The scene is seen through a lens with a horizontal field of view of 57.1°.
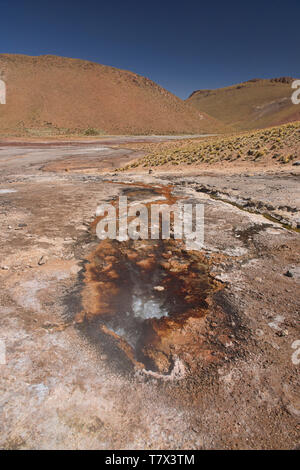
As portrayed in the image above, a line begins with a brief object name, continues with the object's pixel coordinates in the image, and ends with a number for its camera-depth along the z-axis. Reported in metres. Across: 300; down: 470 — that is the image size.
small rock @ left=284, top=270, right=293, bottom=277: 3.38
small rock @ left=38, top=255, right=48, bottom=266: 3.65
